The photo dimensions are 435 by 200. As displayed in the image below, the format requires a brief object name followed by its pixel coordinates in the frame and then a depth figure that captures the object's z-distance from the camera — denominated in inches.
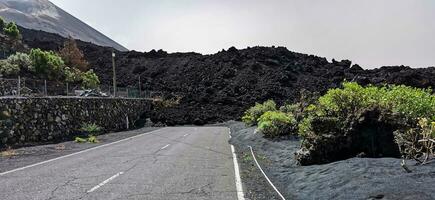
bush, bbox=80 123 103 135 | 1303.9
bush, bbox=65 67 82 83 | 1891.0
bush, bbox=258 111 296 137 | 922.7
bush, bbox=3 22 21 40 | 2507.4
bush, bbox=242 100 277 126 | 1482.5
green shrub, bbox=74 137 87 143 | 1057.5
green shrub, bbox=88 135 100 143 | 1059.2
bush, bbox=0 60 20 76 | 1694.4
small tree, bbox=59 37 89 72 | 2428.6
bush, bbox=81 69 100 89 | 1666.3
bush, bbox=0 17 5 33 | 2683.1
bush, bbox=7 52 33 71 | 1807.3
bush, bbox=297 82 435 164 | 528.7
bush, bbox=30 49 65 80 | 1764.3
